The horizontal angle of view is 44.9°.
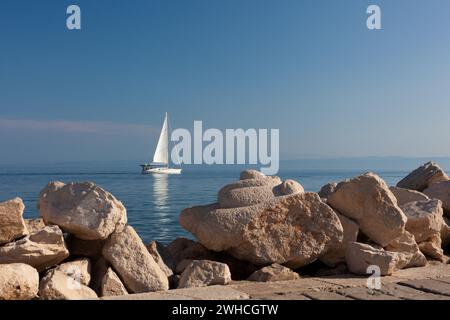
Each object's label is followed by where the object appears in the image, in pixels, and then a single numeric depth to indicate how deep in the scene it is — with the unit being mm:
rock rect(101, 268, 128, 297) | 5551
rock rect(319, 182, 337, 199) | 8523
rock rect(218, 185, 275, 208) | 6699
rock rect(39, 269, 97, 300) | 5086
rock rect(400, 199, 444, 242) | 7535
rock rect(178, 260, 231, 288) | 5867
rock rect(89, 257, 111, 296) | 5811
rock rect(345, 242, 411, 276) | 6234
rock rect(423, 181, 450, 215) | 8875
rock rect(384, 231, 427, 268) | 6997
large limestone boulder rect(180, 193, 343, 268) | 6457
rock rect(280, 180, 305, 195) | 6887
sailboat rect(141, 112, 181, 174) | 51094
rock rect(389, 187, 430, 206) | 8257
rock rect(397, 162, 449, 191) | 9805
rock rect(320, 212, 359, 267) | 6816
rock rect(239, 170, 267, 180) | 7543
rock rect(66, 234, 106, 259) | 6227
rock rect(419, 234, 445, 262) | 7530
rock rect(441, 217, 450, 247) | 8297
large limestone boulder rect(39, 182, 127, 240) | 5875
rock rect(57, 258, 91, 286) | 5594
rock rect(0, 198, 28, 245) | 5641
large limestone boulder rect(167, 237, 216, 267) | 7023
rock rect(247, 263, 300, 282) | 6121
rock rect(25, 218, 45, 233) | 6395
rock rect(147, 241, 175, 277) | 6527
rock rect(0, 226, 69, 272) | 5473
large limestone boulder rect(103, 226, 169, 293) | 5781
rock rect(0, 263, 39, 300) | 4879
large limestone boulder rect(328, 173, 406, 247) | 6902
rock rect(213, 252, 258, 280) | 6785
